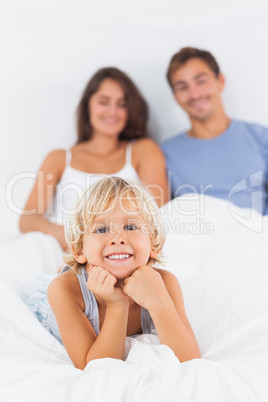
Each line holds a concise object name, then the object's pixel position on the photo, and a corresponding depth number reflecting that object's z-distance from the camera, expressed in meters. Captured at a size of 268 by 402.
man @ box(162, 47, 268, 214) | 2.03
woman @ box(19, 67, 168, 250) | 2.00
